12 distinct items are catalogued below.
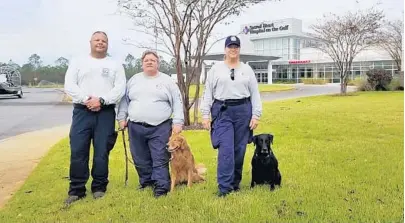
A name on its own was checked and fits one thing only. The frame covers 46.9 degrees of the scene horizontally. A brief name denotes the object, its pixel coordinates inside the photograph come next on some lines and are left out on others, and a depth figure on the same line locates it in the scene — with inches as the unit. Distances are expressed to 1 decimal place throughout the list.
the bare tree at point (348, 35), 1145.4
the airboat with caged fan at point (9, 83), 1389.0
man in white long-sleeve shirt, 190.2
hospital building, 2519.7
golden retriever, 198.1
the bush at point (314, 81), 2337.1
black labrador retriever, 195.1
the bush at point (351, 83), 1773.6
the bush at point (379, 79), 1240.8
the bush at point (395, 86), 1227.0
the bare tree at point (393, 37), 1333.7
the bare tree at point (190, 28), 450.6
